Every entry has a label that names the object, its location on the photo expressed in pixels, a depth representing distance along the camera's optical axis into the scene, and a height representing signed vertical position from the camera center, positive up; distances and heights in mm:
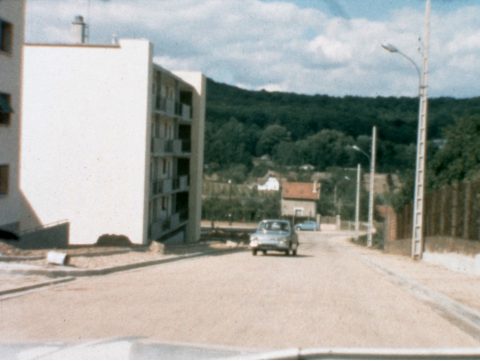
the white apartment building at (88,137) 41875 +1543
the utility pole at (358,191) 58681 -1353
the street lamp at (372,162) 49031 +813
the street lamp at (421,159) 27641 +644
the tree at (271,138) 109812 +4992
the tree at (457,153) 44781 +1529
